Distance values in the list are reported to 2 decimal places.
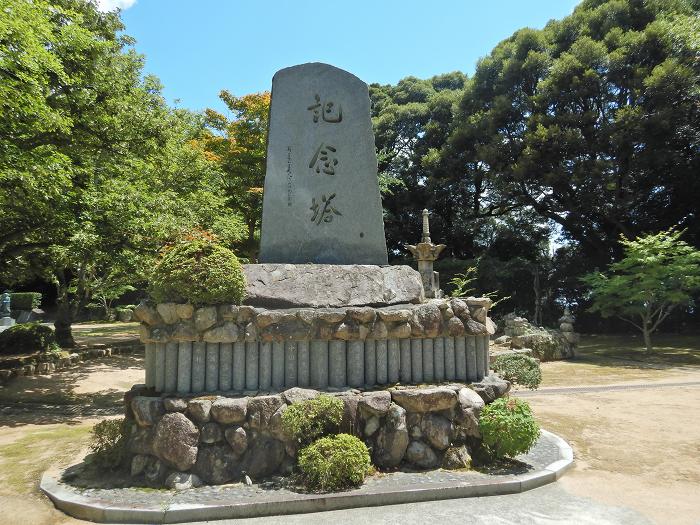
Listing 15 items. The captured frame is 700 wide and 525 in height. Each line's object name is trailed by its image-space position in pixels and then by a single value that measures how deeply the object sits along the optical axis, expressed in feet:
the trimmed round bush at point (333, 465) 15.24
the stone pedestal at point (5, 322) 75.05
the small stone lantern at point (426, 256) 57.26
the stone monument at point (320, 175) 22.34
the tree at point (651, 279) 53.83
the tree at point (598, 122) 65.57
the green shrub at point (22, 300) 95.46
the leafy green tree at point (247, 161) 69.56
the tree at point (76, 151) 27.53
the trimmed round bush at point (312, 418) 16.12
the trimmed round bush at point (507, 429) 17.22
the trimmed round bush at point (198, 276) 17.31
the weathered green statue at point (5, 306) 82.12
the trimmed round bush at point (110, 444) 17.13
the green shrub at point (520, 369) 36.19
